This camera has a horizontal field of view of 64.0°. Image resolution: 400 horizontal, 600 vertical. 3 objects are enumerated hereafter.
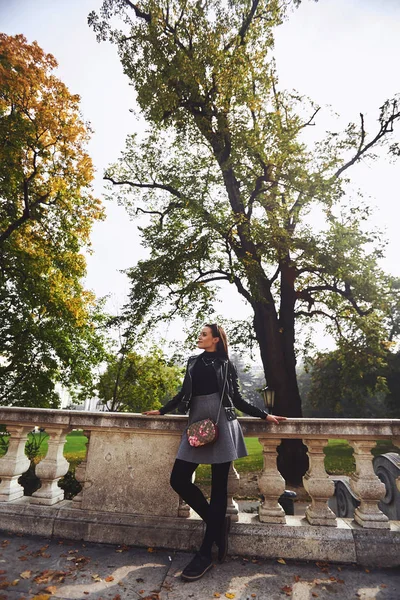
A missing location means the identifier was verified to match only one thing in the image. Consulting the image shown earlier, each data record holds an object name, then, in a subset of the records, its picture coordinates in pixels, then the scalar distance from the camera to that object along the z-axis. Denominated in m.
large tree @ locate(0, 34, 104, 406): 11.72
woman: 2.75
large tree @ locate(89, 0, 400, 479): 10.09
